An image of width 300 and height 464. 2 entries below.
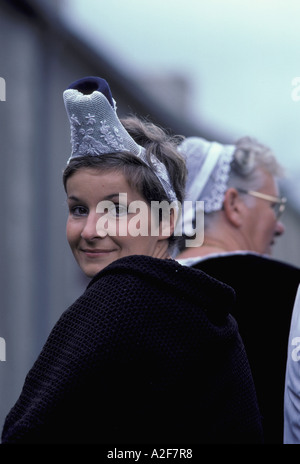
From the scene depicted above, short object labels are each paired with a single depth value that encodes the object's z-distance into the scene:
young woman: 2.50
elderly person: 2.95
